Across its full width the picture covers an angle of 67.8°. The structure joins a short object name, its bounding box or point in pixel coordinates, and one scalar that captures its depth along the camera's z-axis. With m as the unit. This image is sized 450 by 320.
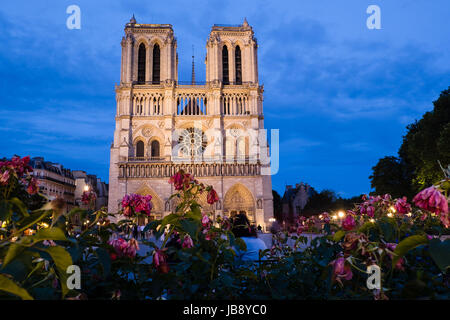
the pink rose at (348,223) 1.67
